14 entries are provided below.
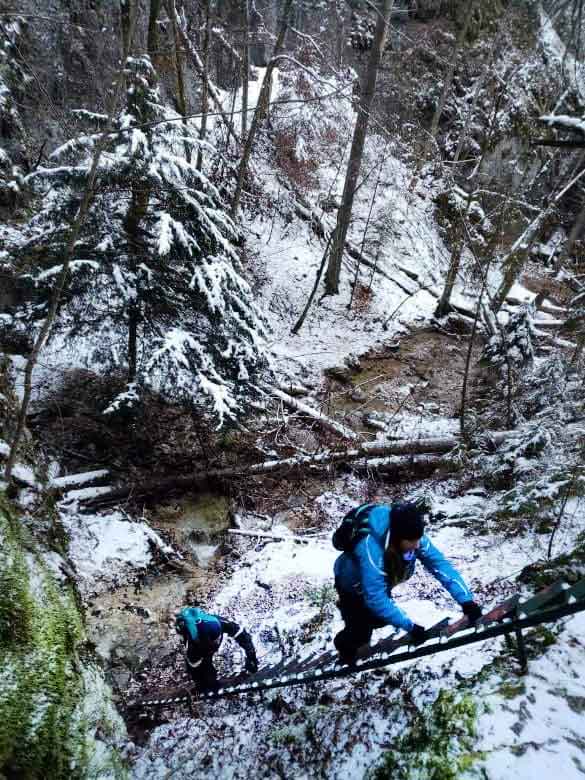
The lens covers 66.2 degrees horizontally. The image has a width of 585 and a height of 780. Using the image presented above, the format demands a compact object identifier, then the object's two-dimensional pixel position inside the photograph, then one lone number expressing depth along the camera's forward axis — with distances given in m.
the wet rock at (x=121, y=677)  5.55
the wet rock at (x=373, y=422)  11.25
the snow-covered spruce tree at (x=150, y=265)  6.72
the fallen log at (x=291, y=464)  7.93
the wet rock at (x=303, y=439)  10.20
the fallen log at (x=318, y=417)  10.38
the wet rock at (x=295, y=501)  8.98
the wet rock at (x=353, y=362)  13.62
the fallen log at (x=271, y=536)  8.09
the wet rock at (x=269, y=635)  6.11
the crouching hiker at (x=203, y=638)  4.64
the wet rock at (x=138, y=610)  6.49
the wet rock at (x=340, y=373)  13.09
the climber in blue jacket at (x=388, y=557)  3.48
